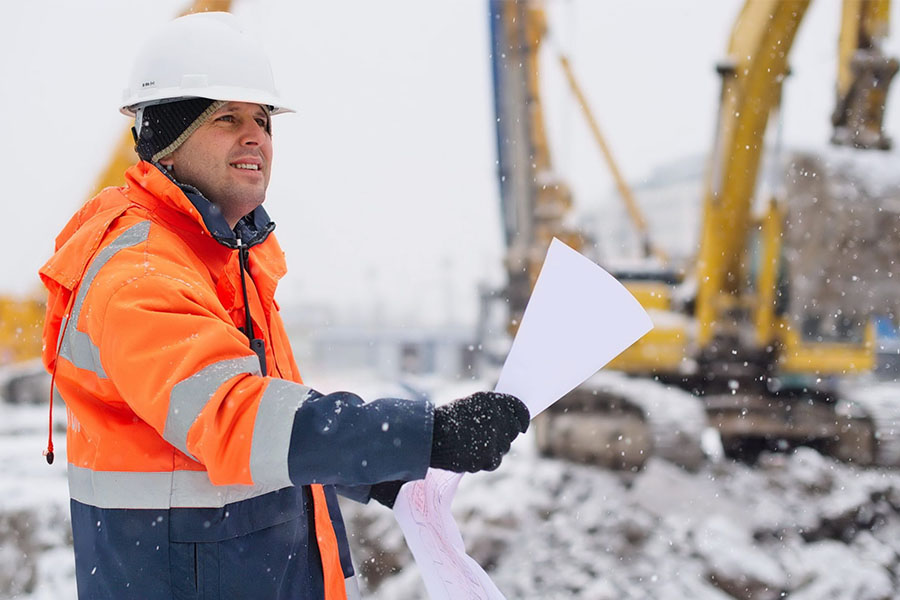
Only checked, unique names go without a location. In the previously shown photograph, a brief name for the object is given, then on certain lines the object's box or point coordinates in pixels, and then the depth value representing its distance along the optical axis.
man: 1.20
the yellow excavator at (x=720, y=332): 6.71
